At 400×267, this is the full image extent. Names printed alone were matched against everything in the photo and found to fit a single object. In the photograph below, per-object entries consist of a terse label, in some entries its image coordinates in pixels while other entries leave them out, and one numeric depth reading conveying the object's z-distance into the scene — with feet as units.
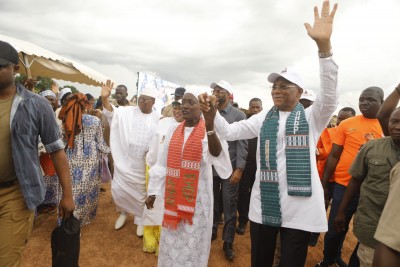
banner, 32.59
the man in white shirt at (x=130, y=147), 14.57
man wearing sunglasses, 6.65
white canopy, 20.24
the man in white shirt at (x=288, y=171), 7.38
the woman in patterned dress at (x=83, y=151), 13.70
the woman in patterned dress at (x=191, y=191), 8.86
